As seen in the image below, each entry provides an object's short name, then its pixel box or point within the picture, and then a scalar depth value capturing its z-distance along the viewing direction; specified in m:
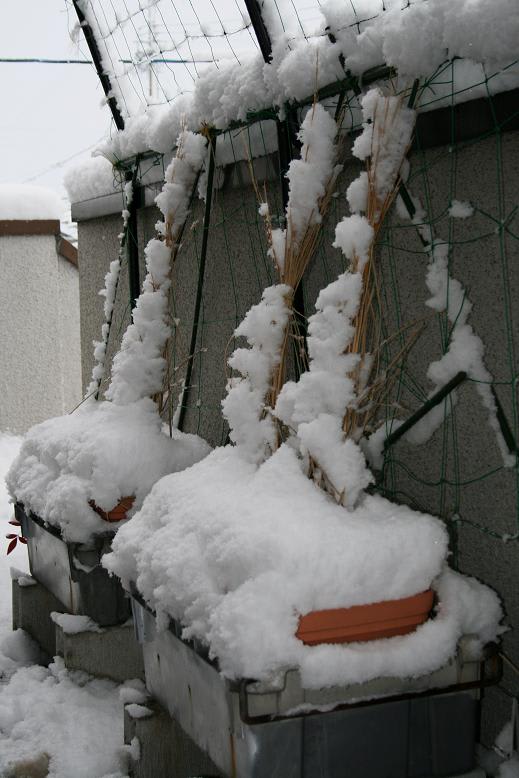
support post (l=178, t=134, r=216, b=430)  3.24
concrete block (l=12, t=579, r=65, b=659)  3.71
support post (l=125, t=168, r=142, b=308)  4.06
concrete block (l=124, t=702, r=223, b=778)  2.42
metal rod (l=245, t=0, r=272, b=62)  2.66
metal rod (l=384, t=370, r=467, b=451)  2.21
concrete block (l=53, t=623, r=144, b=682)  3.16
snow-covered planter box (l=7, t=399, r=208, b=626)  3.01
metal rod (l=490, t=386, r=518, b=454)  2.10
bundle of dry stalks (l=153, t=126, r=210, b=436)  3.46
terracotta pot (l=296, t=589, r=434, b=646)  1.82
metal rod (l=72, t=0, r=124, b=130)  3.76
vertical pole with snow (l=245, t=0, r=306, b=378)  2.68
